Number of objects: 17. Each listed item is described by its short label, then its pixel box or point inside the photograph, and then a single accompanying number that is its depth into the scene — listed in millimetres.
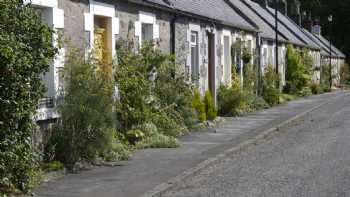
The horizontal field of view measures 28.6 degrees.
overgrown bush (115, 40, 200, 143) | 14039
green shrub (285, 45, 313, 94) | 39953
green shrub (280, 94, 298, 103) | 33369
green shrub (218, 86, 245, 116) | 23469
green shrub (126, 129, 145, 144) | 14086
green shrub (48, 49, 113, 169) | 11031
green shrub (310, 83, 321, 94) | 44750
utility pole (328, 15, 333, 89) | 53944
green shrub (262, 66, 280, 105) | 30250
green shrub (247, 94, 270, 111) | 25766
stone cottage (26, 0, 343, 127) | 11641
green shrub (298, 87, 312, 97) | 40203
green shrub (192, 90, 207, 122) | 19219
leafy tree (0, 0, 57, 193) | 8258
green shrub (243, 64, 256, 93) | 26403
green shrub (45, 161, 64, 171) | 10484
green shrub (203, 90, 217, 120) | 20562
